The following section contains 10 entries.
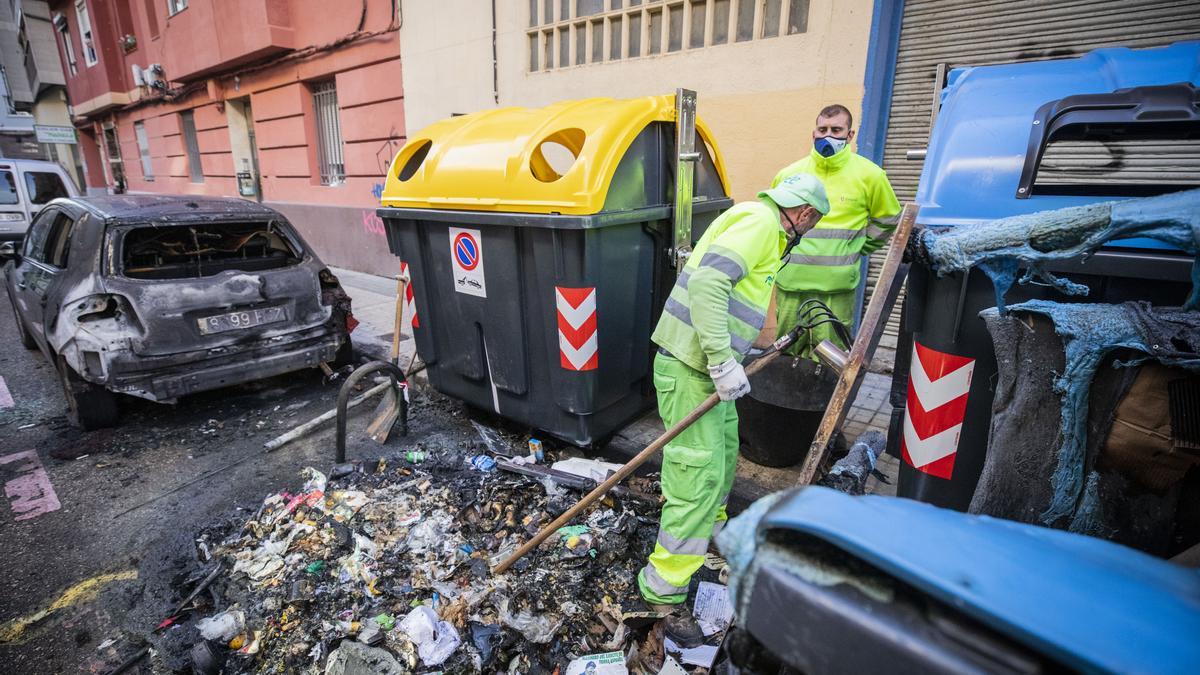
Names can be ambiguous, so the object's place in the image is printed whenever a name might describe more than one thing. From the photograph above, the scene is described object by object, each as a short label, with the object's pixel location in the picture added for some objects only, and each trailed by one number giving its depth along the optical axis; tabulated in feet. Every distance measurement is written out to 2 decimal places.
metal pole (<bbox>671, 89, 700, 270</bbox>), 10.20
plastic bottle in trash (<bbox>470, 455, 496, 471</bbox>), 10.73
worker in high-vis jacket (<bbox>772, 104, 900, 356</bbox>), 10.21
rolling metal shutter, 11.48
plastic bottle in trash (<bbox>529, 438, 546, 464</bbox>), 11.15
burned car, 11.54
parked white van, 32.04
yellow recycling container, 9.26
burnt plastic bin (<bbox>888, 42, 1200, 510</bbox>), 4.60
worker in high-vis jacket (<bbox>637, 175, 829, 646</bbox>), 6.95
